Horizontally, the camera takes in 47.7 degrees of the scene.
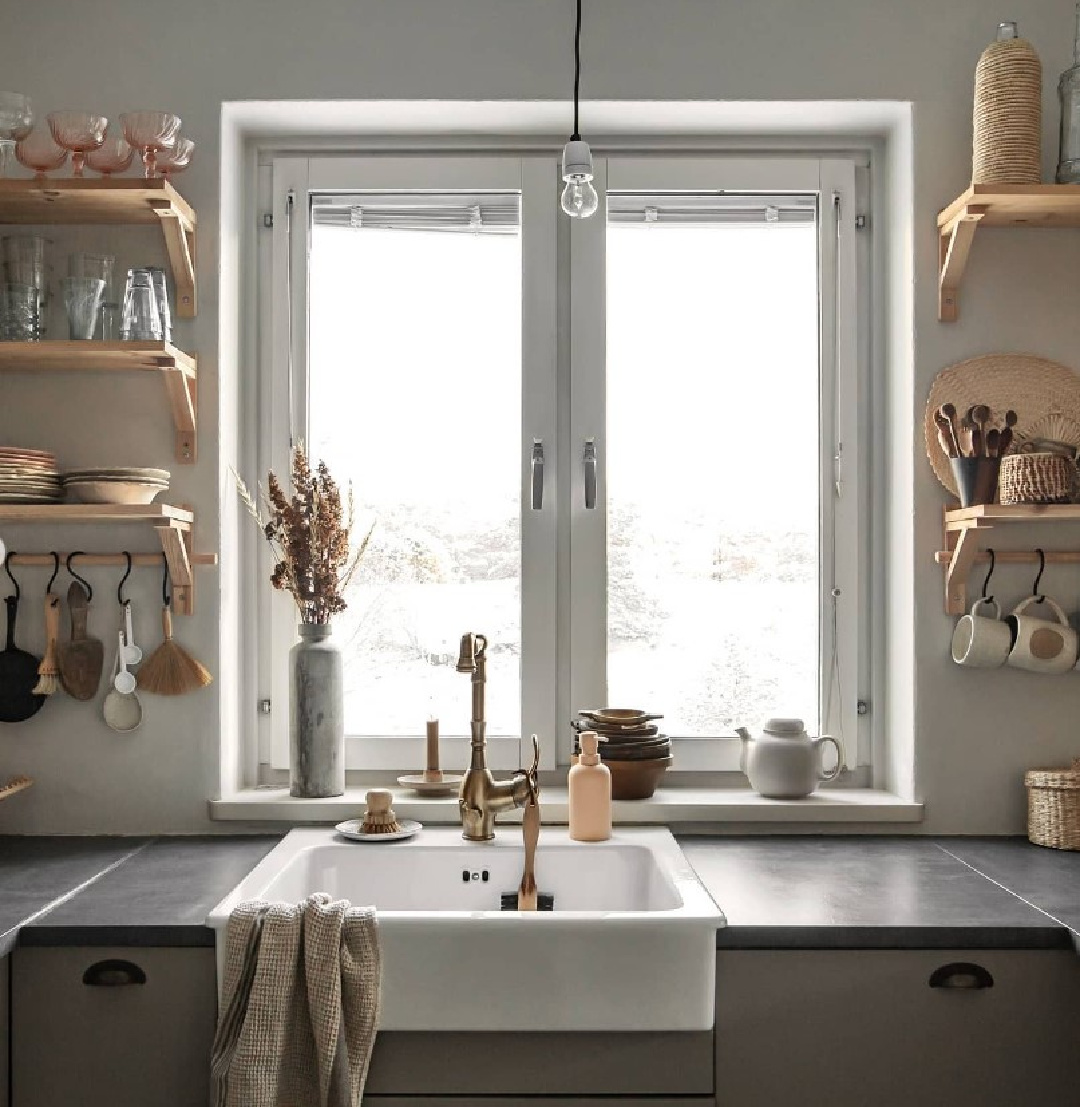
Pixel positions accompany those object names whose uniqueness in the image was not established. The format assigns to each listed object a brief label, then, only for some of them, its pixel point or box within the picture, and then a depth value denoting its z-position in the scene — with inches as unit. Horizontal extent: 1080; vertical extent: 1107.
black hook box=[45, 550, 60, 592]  90.0
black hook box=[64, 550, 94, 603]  90.5
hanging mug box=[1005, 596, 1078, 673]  87.7
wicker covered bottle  84.3
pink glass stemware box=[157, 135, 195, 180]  85.4
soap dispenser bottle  85.7
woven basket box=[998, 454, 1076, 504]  81.3
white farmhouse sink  66.9
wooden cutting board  89.7
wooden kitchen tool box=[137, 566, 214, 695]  90.0
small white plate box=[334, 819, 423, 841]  84.4
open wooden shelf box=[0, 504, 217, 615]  83.2
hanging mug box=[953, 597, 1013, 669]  87.9
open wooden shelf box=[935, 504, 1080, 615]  81.7
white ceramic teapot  90.9
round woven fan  90.6
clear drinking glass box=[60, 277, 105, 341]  85.3
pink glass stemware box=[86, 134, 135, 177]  84.9
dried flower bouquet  88.3
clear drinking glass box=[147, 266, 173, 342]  86.2
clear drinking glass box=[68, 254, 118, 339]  85.7
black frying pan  89.0
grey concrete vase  90.4
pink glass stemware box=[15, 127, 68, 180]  83.7
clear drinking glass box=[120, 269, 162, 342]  85.4
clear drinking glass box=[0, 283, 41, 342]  85.5
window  97.0
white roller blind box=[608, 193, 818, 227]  97.7
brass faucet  84.6
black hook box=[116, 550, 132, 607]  90.3
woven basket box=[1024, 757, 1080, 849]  84.7
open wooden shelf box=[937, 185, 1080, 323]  83.1
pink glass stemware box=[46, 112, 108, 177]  82.5
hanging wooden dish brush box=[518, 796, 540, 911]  81.4
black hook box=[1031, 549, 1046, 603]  89.7
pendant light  75.2
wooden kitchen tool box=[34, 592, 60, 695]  88.8
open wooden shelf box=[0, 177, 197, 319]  83.4
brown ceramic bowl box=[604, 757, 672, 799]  90.0
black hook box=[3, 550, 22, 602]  90.1
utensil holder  84.0
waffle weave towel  63.7
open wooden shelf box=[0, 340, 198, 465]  83.4
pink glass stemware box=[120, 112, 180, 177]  83.1
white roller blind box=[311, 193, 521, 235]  97.7
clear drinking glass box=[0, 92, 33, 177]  83.9
